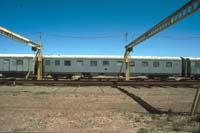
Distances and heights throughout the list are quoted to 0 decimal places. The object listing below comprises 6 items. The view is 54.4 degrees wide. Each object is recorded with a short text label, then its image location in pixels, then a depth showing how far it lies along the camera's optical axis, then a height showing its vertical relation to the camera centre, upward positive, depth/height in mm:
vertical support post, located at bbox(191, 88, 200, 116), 7059 -1276
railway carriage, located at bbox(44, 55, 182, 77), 25844 +502
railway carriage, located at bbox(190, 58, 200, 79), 27297 +136
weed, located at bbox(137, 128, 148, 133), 5289 -1693
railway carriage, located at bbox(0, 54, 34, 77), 25688 +623
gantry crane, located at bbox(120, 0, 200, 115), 9173 +3183
